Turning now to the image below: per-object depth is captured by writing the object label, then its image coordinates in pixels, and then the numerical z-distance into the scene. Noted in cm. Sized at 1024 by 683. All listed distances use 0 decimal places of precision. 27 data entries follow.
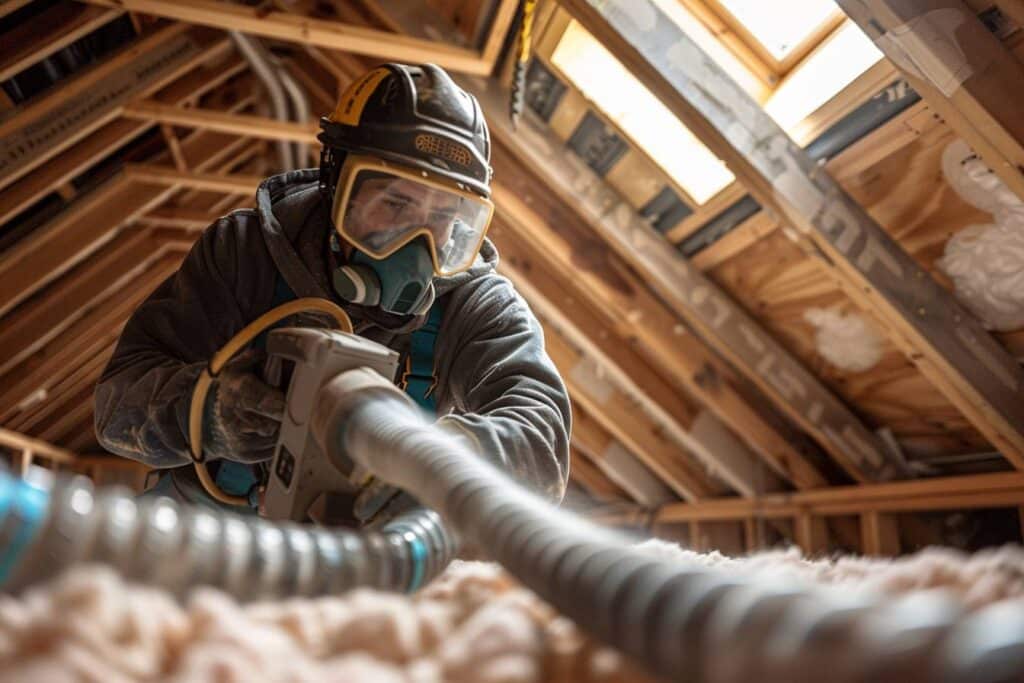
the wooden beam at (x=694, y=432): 436
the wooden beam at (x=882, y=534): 363
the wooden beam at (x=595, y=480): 625
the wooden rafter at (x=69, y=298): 427
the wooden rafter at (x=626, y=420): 479
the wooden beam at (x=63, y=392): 545
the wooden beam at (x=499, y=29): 294
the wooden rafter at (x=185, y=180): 428
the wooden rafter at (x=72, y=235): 372
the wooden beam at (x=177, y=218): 505
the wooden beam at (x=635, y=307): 385
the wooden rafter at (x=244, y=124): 388
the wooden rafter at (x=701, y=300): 351
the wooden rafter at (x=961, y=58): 193
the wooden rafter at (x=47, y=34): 286
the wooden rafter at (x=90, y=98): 306
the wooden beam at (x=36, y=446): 513
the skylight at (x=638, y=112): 320
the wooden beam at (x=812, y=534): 401
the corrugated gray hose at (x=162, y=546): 64
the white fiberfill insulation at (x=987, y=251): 226
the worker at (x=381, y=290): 141
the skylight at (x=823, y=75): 245
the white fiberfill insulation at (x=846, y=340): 316
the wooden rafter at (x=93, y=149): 342
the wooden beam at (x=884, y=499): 300
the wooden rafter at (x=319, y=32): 287
